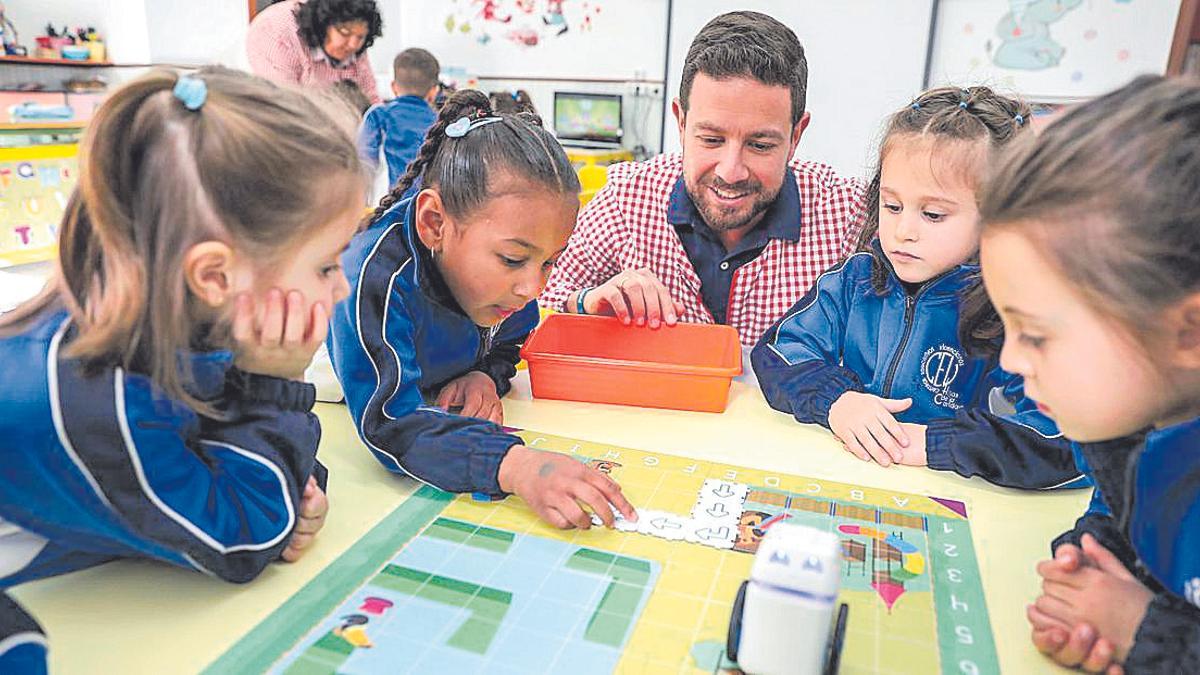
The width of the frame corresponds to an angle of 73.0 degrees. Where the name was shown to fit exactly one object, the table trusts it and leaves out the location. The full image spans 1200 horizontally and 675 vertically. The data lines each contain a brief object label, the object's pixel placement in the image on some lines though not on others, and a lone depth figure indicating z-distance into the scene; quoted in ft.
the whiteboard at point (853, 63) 12.13
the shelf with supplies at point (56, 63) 11.75
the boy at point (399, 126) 11.26
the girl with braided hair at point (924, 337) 3.12
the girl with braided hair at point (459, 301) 2.79
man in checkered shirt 4.39
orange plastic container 3.59
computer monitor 16.34
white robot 1.72
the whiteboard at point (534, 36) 16.19
